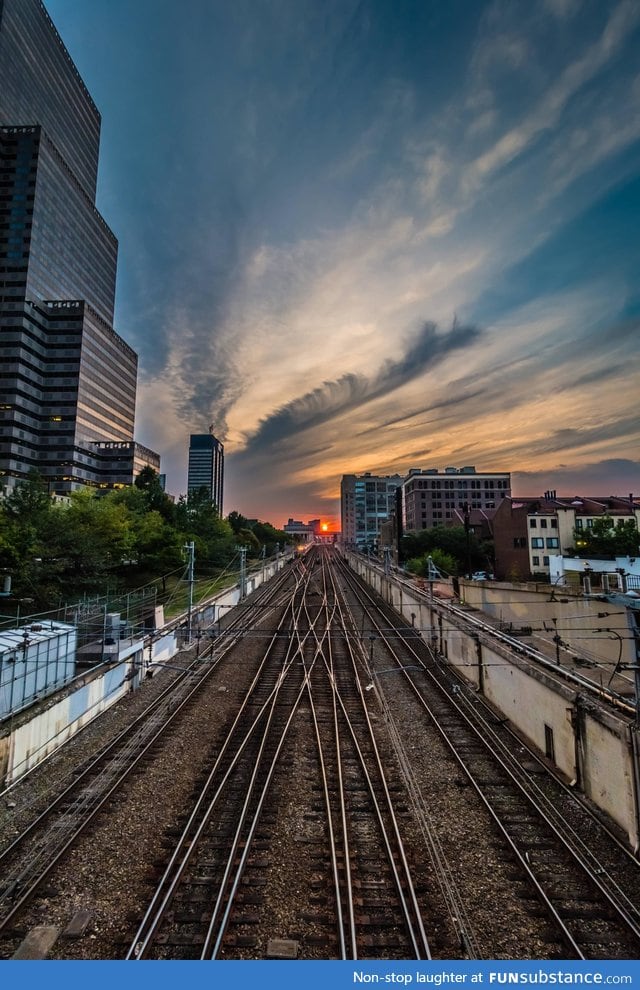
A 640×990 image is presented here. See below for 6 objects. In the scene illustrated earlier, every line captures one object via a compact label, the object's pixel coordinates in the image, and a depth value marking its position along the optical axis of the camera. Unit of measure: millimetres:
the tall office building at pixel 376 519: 195875
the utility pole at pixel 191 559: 23473
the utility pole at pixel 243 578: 40388
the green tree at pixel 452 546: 65500
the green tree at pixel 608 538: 49688
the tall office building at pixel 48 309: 92062
